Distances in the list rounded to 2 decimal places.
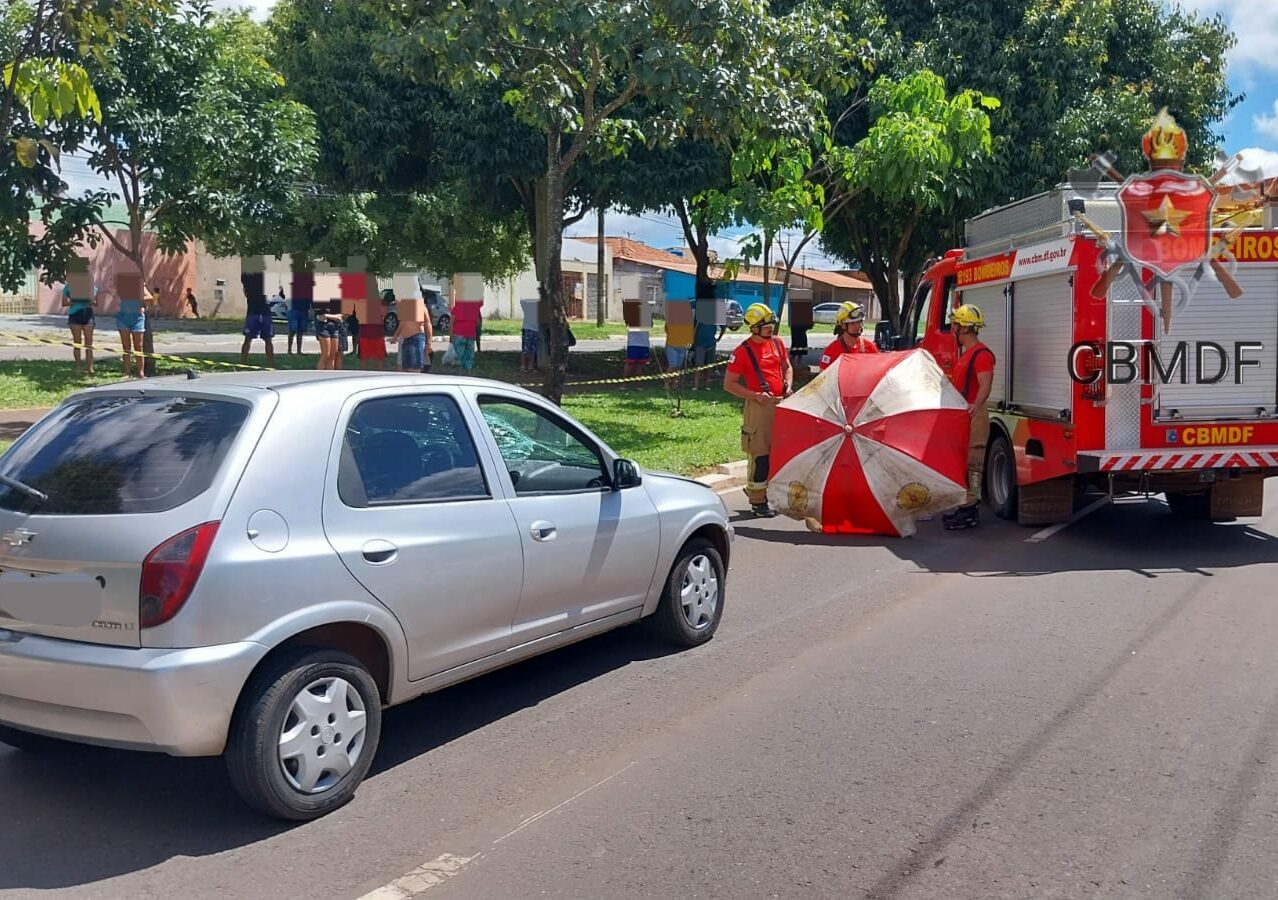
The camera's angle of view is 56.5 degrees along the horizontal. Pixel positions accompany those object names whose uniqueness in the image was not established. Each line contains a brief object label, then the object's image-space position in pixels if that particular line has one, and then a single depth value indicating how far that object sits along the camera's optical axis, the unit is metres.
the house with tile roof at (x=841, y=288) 83.56
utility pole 49.47
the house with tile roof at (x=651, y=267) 43.01
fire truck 8.85
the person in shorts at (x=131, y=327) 16.95
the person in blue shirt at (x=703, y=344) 22.73
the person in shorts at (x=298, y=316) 23.61
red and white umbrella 9.48
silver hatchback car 3.98
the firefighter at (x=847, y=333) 10.87
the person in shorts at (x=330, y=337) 17.83
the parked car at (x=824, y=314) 64.19
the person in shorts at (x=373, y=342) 16.03
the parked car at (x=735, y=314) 33.86
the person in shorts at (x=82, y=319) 17.56
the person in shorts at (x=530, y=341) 22.67
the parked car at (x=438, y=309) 39.00
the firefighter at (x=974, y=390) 10.07
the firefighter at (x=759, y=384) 10.34
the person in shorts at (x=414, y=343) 14.37
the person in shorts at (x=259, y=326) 20.91
